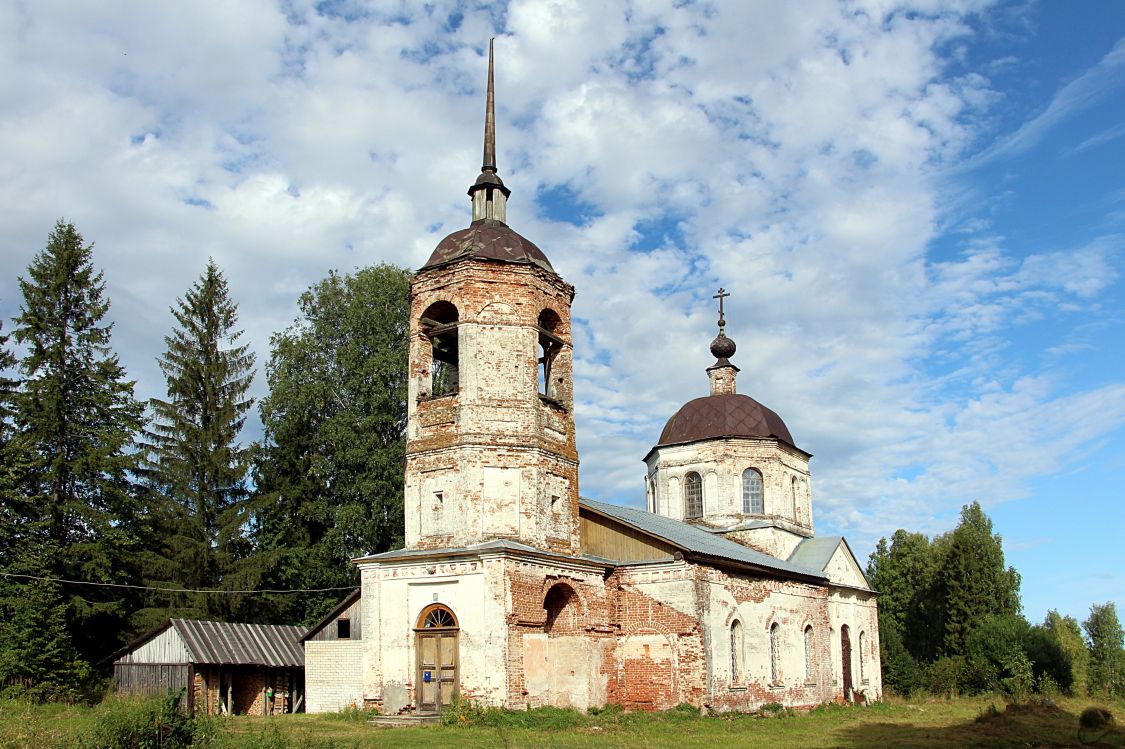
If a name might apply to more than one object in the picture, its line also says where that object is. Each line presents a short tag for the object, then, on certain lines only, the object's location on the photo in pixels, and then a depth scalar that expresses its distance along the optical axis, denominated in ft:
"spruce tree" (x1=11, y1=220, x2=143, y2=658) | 83.10
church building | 61.62
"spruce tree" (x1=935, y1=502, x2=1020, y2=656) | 131.44
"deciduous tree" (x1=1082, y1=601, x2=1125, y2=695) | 123.54
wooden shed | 71.46
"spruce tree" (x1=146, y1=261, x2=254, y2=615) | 90.84
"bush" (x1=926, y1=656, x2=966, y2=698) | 116.16
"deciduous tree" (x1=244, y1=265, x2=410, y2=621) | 96.07
